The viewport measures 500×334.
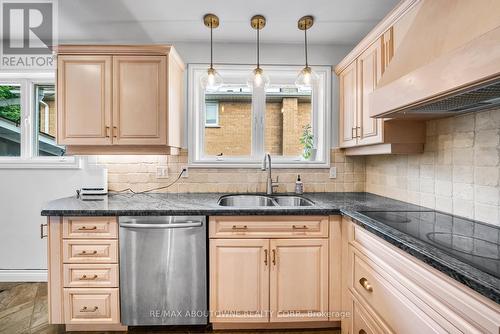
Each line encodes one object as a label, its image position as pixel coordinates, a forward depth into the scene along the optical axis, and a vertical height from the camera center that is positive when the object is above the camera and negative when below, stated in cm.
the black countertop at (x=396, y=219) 87 -32
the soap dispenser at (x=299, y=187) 247 -20
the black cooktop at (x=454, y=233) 94 -33
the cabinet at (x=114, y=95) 207 +57
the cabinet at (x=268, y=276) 180 -77
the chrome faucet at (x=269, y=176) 242 -10
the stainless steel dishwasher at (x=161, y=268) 178 -71
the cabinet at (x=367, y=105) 173 +50
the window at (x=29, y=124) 265 +44
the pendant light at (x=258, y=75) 198 +70
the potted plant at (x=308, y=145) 263 +21
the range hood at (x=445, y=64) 84 +38
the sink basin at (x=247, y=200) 243 -33
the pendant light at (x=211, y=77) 199 +69
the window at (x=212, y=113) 267 +55
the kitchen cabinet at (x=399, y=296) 82 -53
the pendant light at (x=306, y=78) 197 +67
